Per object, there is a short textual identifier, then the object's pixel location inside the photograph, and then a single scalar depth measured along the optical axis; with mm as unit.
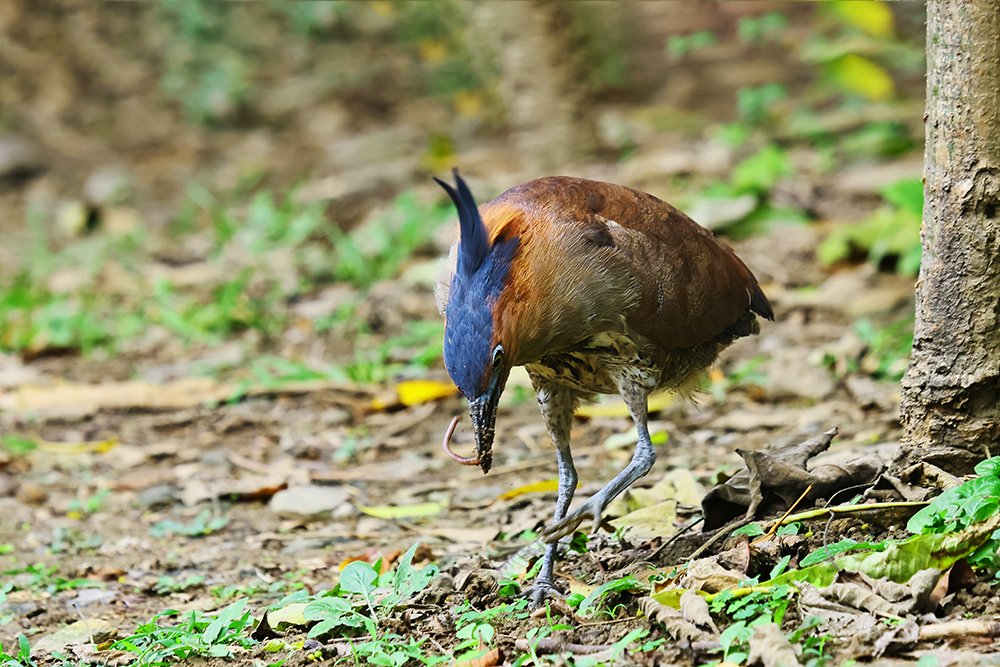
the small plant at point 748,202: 16250
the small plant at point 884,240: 13766
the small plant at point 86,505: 11197
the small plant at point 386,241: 16953
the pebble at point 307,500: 10875
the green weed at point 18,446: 12727
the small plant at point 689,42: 22344
